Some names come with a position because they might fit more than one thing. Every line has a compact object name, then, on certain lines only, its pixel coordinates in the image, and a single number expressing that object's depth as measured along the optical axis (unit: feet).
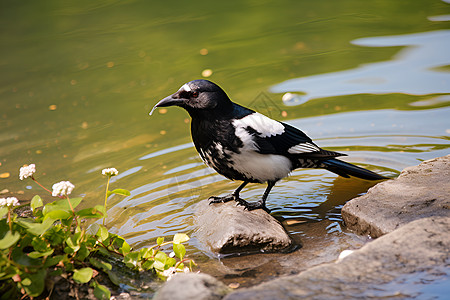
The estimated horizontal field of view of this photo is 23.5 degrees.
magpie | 25.59
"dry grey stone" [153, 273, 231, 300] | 15.44
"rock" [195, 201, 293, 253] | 23.25
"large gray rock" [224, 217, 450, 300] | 15.51
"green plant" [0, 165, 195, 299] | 17.63
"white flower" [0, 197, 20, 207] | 18.19
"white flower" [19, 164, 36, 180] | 19.84
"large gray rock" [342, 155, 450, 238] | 22.44
